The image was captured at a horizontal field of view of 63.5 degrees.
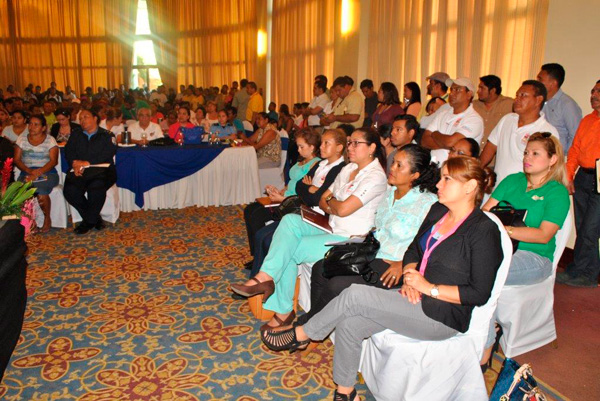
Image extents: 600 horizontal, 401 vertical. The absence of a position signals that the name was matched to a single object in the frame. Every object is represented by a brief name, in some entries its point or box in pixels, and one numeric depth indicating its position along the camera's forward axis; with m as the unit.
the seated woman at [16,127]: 6.17
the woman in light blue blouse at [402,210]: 2.73
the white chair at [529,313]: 2.78
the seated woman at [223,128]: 7.04
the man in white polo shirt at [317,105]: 8.09
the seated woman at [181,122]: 7.09
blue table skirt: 5.85
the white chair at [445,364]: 2.21
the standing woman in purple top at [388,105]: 5.68
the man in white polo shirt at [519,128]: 3.62
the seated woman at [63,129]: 6.31
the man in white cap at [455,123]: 4.11
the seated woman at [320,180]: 3.60
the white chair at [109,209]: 5.58
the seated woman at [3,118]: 7.55
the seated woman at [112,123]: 7.18
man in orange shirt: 3.89
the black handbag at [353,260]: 2.64
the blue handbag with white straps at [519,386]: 2.01
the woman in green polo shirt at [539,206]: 2.77
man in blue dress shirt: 4.15
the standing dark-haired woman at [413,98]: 5.88
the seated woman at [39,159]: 5.28
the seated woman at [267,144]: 6.75
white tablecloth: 6.23
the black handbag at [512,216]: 2.80
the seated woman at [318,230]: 3.11
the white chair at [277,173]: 6.87
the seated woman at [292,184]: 4.15
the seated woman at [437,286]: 2.11
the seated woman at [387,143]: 4.21
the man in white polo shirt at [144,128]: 6.66
